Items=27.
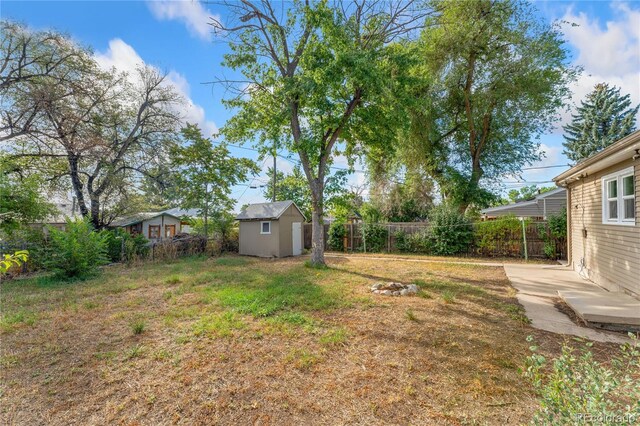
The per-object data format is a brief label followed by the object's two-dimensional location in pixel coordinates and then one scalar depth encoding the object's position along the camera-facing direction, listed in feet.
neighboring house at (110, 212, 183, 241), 59.52
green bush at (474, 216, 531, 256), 37.52
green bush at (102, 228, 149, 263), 35.99
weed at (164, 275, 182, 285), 24.11
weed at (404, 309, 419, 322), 14.52
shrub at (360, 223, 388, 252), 46.26
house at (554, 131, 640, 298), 15.78
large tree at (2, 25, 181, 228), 35.09
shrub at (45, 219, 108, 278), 25.30
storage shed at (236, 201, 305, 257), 42.50
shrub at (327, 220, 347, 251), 49.01
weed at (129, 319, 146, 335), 13.14
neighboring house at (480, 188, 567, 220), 57.11
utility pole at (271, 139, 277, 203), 57.35
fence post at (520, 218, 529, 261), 36.14
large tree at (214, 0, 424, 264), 27.58
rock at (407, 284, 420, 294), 19.98
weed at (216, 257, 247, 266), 34.73
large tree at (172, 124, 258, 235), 49.24
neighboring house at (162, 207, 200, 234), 67.14
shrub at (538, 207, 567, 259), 34.63
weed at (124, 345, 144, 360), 10.98
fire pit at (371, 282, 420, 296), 19.58
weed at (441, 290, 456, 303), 17.75
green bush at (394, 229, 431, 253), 42.53
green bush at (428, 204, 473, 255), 40.22
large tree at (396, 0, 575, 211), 41.34
